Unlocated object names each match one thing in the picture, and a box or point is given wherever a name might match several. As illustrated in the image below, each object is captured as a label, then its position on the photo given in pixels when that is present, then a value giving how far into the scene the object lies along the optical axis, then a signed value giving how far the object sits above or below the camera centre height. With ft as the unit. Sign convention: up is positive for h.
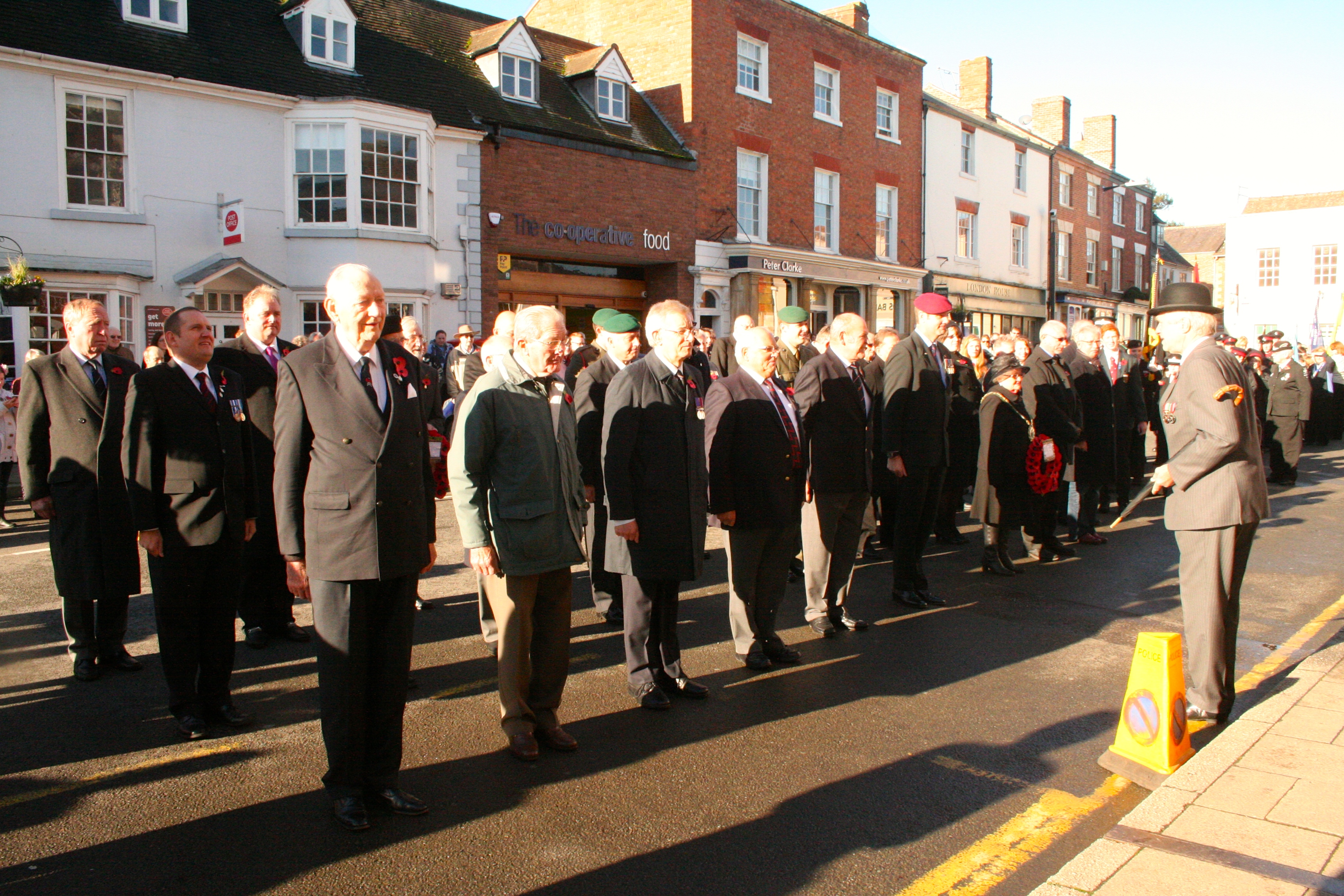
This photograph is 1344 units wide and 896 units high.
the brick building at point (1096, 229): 126.93 +22.55
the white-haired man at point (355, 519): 12.01 -1.61
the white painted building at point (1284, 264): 152.66 +20.34
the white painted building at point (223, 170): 49.26 +12.03
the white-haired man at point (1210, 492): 15.30 -1.57
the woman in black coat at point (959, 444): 31.60 -1.78
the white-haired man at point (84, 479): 17.54 -1.68
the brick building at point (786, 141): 77.10 +21.27
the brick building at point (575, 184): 65.51 +14.30
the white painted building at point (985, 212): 101.96 +19.83
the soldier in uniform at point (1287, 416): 47.80 -1.20
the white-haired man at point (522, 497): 13.70 -1.52
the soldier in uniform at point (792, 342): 30.32 +1.51
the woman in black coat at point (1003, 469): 26.50 -2.10
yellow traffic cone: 13.64 -4.57
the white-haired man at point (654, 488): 16.15 -1.65
